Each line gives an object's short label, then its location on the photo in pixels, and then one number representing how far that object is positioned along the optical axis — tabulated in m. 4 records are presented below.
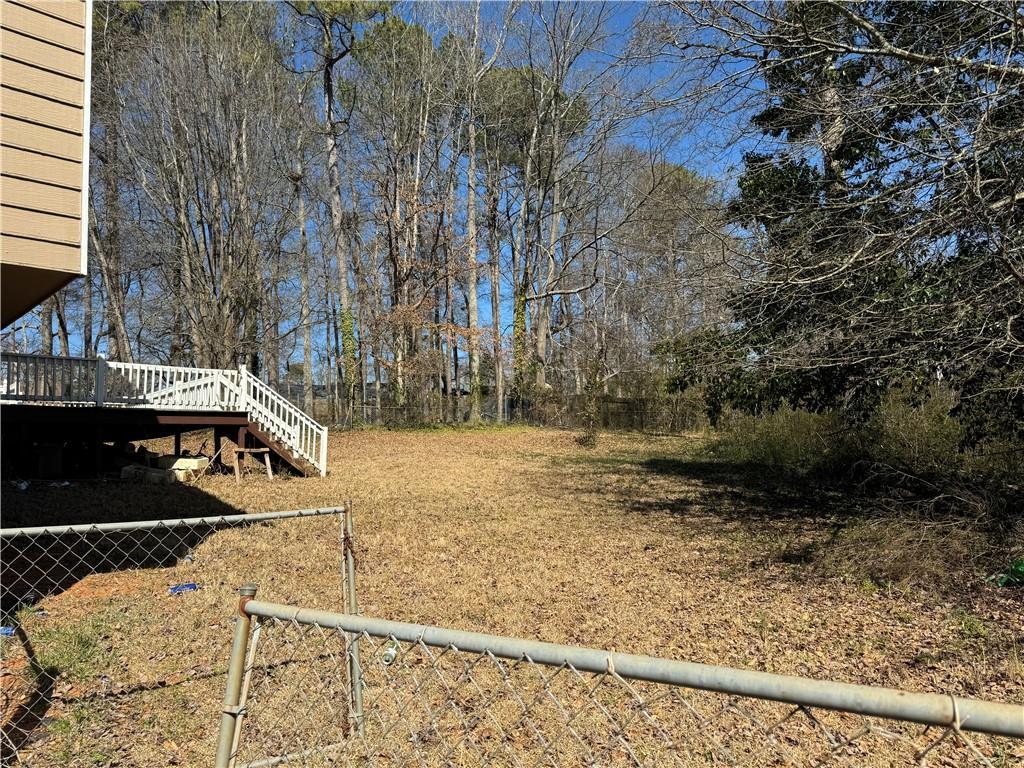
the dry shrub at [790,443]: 11.30
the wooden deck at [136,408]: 9.88
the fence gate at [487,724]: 3.00
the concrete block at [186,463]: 11.57
